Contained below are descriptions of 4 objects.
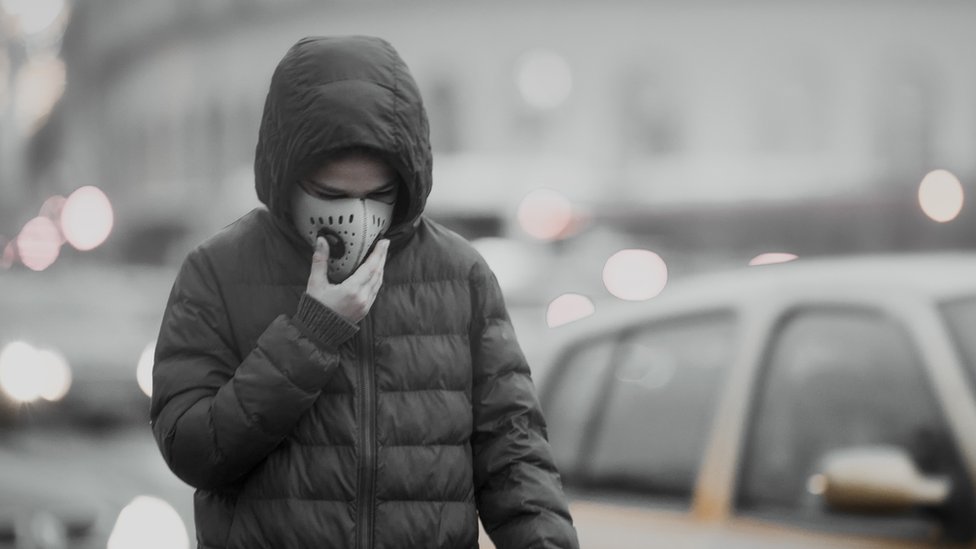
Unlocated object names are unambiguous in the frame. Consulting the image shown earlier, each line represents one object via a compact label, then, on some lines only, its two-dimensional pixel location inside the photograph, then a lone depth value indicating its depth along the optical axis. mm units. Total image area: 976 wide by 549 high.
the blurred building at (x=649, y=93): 100437
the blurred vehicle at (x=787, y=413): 6539
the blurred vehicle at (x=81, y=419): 11297
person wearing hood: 4949
